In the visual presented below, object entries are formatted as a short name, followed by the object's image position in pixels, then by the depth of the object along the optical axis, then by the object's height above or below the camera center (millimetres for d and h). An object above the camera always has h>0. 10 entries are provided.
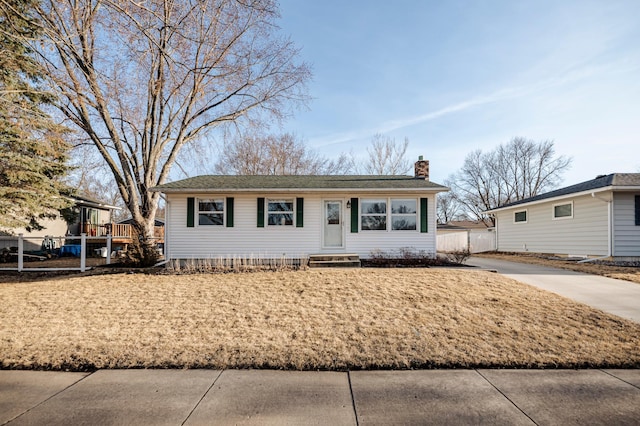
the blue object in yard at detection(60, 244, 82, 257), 17062 -1604
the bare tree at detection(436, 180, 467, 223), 48844 +2062
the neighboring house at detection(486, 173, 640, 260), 11930 +60
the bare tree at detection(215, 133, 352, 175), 28844 +6159
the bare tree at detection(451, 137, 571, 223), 35188 +5398
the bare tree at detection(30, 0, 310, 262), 10961 +4802
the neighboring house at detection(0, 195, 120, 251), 16745 -209
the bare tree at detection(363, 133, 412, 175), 28000 +5711
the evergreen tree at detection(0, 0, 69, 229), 9047 +2681
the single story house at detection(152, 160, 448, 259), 11734 -19
